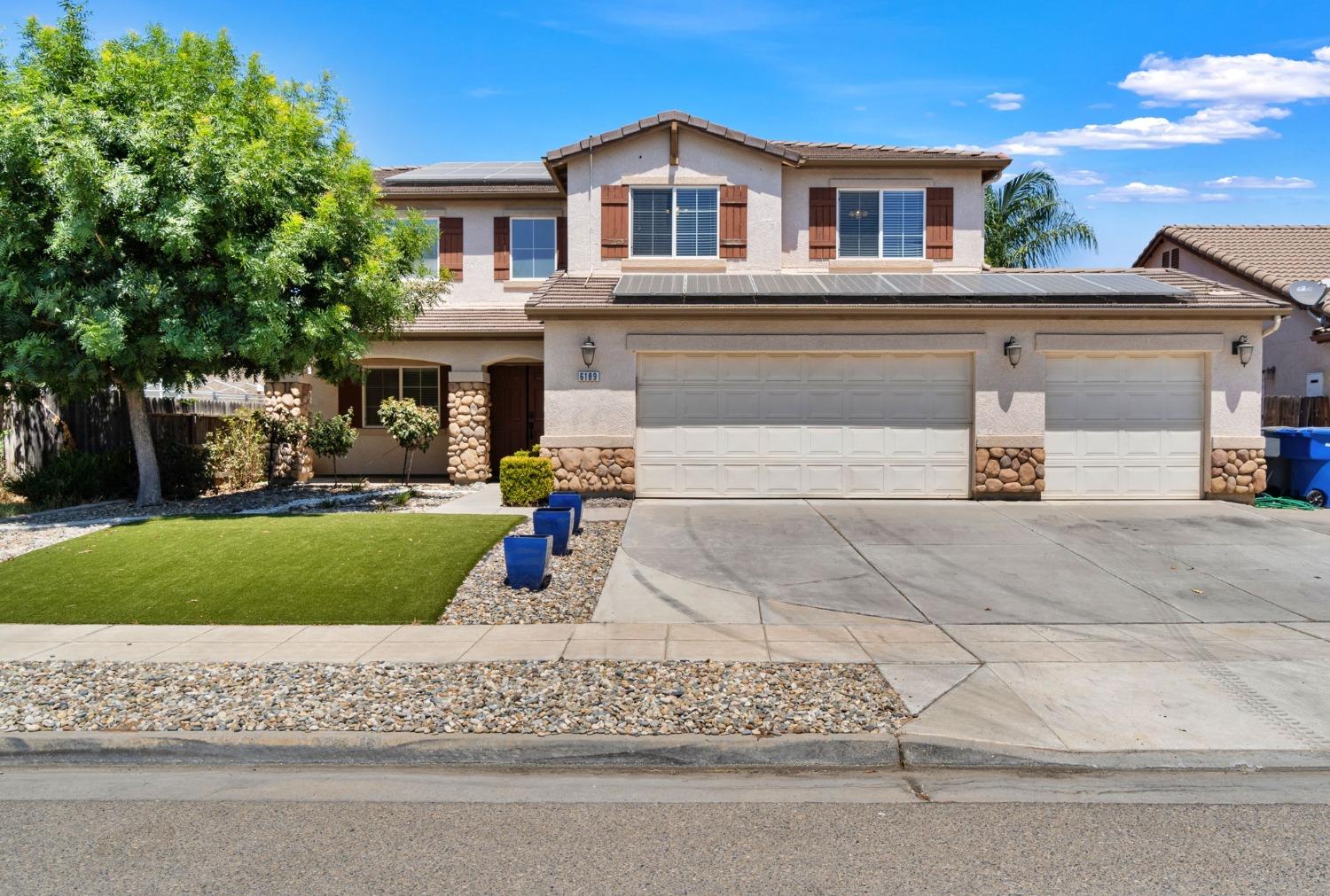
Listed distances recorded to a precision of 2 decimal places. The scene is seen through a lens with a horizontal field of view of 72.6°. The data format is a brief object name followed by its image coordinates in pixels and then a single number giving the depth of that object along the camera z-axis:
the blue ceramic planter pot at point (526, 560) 9.50
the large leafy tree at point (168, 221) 12.65
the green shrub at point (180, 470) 16.31
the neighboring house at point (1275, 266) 18.95
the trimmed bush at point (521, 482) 15.05
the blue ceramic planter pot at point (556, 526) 11.16
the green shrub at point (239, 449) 17.53
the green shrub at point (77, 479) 15.34
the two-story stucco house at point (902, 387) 15.30
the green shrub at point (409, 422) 17.44
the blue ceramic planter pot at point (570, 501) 12.65
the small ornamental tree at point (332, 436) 17.67
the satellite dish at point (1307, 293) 18.48
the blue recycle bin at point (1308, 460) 15.13
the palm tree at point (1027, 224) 26.75
